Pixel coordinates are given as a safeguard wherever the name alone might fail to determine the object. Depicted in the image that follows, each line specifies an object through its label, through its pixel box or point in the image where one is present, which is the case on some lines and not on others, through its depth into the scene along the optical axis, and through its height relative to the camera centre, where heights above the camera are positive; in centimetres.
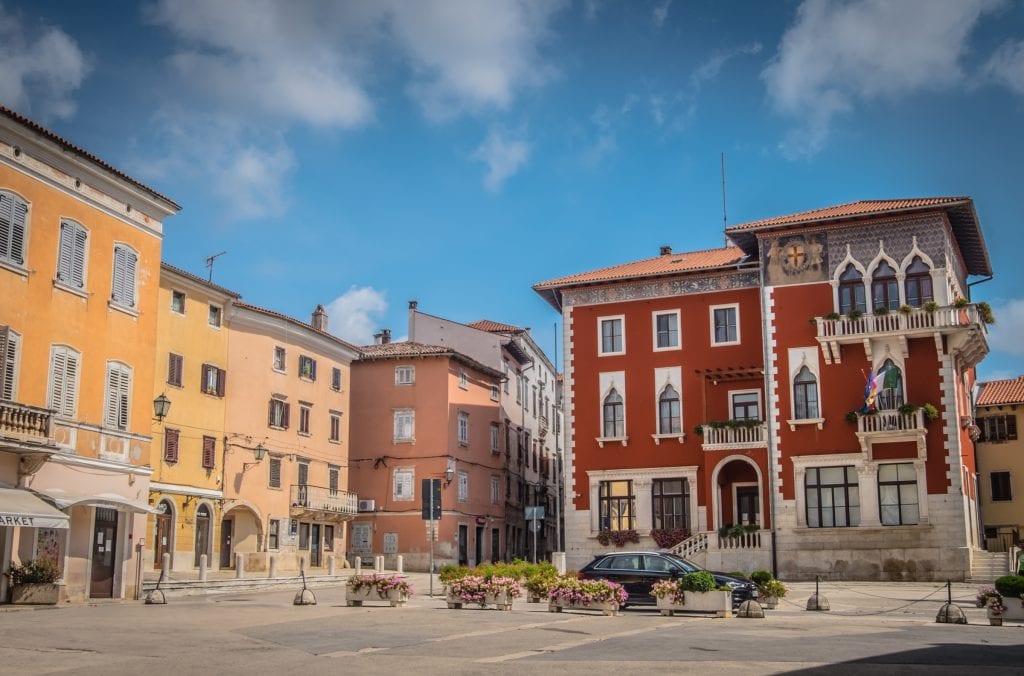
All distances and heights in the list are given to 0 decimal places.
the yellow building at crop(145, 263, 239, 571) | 4147 +414
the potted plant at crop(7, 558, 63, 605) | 2548 -122
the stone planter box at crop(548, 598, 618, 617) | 2361 -163
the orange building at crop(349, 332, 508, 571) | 5550 +418
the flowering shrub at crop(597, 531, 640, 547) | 4466 -26
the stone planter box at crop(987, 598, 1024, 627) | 2206 -160
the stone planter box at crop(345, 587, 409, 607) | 2538 -152
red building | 4028 +538
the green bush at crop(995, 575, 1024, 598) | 2206 -111
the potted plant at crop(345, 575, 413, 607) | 2536 -136
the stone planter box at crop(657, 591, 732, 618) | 2312 -155
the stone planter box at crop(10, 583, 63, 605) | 2544 -147
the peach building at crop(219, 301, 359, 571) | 4634 +406
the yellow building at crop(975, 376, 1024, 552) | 5084 +319
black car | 2595 -99
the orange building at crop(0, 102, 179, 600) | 2602 +451
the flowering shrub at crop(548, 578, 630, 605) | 2367 -131
